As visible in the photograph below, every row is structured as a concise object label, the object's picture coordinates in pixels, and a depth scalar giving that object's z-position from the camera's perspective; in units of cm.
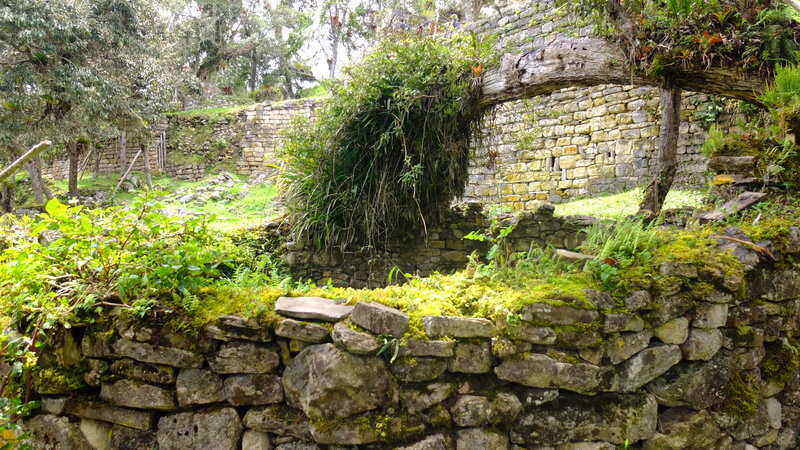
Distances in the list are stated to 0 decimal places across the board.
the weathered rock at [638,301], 204
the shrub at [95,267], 198
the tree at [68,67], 959
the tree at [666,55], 317
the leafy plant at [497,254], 241
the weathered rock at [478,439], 186
